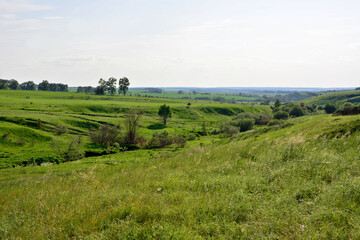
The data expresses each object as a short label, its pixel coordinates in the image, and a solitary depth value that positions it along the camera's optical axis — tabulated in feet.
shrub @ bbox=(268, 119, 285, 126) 297.63
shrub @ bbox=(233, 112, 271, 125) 375.06
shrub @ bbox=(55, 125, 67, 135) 228.31
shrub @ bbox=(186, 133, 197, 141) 274.36
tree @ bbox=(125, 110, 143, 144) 235.40
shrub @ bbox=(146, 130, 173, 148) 228.63
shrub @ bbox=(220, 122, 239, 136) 274.03
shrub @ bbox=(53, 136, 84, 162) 169.58
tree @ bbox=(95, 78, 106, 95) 610.24
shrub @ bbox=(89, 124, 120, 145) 219.61
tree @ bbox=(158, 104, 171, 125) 345.62
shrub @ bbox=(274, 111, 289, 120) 368.27
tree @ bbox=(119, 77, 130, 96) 628.28
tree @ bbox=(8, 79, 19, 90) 648.38
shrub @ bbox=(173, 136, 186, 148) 226.44
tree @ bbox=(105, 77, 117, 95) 629.68
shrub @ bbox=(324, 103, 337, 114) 410.84
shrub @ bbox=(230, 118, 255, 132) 324.39
